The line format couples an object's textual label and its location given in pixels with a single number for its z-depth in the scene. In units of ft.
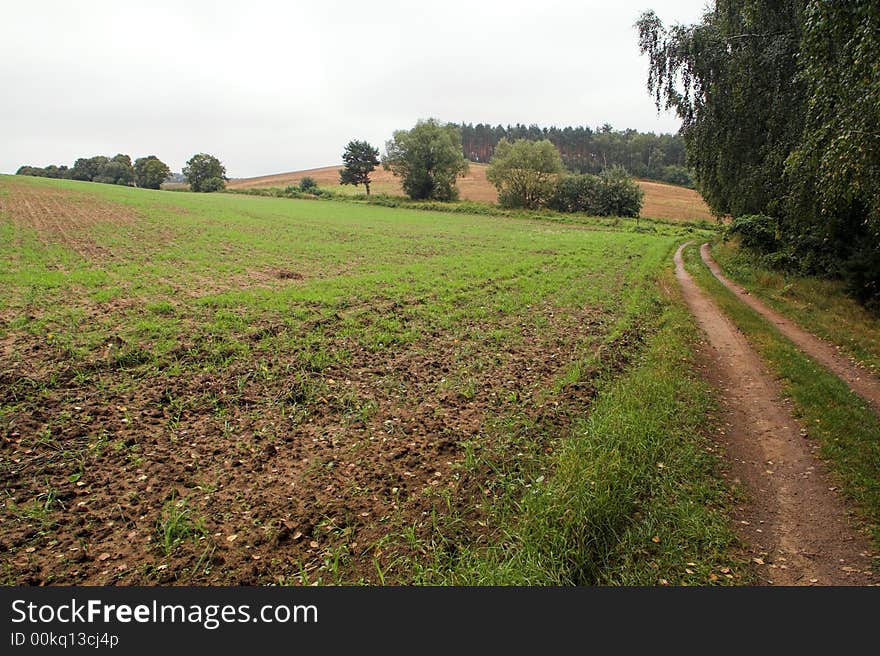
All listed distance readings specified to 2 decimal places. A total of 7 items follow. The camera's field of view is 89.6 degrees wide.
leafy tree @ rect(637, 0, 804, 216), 46.37
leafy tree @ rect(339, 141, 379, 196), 326.65
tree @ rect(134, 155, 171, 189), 409.90
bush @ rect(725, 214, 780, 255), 86.22
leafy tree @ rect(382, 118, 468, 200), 275.39
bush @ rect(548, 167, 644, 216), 237.25
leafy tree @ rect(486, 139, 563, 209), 249.96
